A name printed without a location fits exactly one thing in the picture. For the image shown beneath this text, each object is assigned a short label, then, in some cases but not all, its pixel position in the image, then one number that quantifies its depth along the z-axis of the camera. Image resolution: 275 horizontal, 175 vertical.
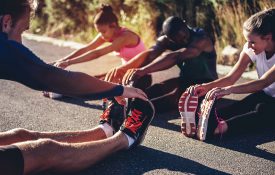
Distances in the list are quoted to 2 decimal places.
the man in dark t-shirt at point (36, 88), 2.26
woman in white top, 3.15
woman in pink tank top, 4.18
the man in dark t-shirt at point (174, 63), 3.77
